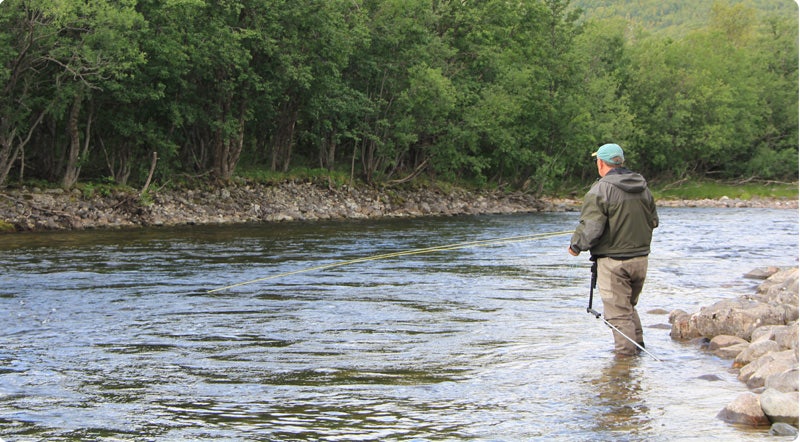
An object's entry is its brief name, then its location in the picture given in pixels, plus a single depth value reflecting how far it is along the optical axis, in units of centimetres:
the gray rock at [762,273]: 1644
